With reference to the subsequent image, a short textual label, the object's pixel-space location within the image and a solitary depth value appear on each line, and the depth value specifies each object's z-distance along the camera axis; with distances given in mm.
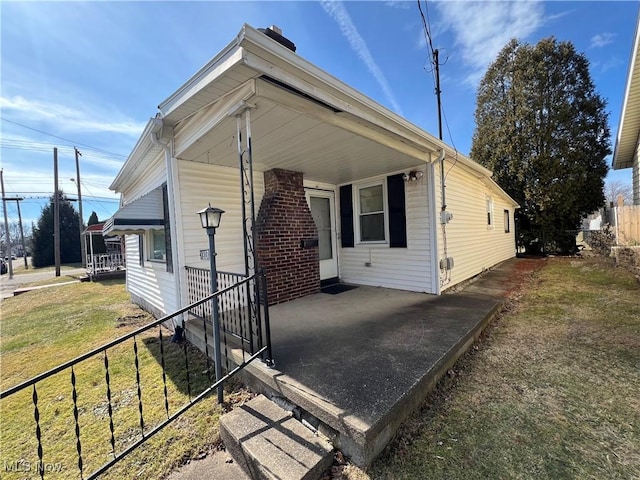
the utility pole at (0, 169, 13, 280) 18847
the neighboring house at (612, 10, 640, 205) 6025
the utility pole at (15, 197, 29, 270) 23472
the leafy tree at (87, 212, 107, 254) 16853
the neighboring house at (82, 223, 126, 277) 12758
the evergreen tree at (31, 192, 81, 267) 23156
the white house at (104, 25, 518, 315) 2662
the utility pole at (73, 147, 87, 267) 17297
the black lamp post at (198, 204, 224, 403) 2613
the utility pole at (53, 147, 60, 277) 14780
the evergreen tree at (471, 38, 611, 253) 12031
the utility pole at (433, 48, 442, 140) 7860
